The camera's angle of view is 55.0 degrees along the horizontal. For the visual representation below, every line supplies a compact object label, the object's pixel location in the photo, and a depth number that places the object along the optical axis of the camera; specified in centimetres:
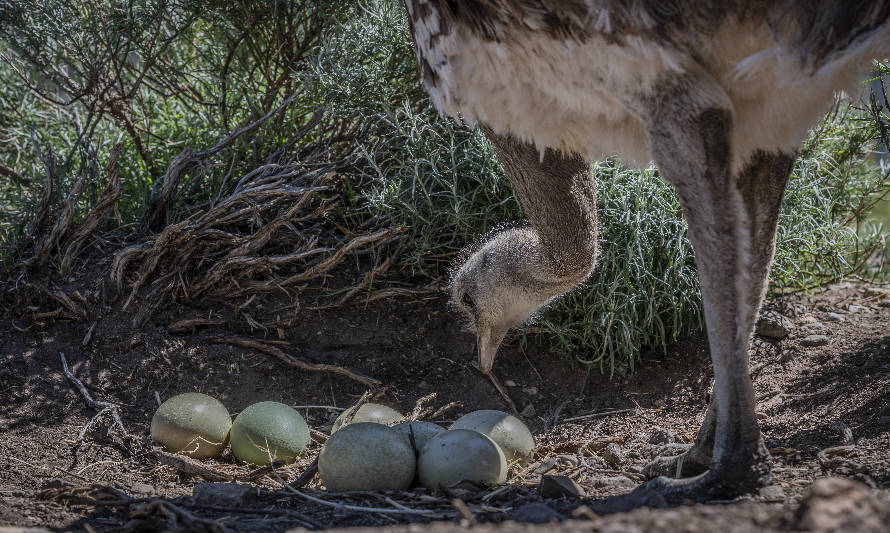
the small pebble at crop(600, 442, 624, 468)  345
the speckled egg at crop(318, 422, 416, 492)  294
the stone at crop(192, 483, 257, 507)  284
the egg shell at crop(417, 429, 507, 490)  292
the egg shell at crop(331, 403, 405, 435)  358
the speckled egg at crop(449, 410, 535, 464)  330
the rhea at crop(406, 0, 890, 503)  243
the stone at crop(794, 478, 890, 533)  166
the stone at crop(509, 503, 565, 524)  236
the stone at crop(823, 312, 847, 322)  479
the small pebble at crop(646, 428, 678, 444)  360
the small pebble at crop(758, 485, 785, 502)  258
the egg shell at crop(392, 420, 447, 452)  318
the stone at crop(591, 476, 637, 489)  302
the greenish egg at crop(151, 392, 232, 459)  353
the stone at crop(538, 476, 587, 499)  281
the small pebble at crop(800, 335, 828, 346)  448
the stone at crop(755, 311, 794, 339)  456
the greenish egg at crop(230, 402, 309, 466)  344
